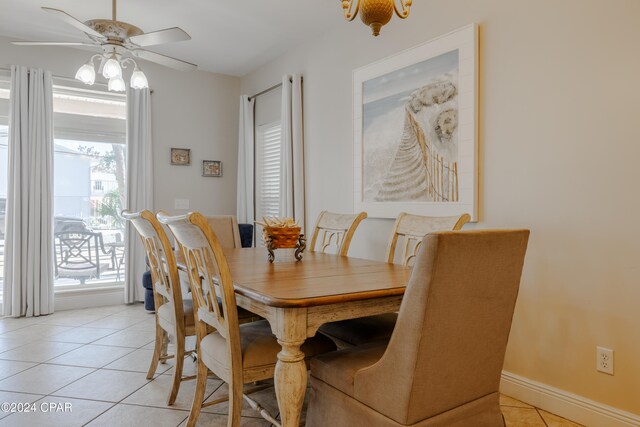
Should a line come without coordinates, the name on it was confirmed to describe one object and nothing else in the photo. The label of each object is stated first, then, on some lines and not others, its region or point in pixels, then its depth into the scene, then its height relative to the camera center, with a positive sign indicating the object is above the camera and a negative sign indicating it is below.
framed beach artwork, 2.66 +0.55
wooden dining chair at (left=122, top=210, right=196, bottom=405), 2.21 -0.42
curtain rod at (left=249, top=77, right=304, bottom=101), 4.45 +1.31
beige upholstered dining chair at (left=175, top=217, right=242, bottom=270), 3.47 -0.17
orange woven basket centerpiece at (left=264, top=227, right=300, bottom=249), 2.35 -0.14
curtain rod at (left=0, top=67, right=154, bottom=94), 4.31 +1.30
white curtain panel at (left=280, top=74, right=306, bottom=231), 4.20 +0.58
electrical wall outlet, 2.04 -0.71
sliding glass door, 4.51 +0.25
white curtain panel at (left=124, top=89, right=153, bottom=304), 4.61 +0.35
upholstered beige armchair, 1.22 -0.41
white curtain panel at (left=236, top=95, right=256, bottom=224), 5.08 +0.57
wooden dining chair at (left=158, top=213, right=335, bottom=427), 1.63 -0.53
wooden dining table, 1.44 -0.32
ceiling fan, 2.57 +1.07
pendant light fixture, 1.75 +0.80
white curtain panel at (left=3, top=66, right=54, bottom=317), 4.02 +0.10
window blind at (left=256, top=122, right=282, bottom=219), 4.80 +0.46
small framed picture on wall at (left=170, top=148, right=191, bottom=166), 4.96 +0.60
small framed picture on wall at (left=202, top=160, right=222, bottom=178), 5.20 +0.49
